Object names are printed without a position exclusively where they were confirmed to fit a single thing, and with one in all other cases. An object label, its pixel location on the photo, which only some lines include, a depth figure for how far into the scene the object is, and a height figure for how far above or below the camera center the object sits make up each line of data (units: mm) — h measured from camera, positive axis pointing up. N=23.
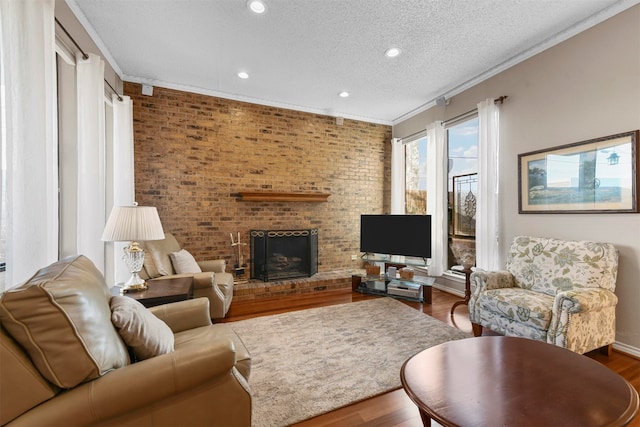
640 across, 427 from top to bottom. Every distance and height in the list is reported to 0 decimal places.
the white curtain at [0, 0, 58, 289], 1455 +437
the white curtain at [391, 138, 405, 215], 5195 +633
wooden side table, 2096 -607
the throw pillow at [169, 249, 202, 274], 3205 -554
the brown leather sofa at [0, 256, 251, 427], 897 -571
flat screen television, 3979 -319
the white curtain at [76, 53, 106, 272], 2355 +522
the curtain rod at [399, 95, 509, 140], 3416 +1373
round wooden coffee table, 1053 -762
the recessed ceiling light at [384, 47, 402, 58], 3076 +1792
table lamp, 2162 -117
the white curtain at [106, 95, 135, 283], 3148 +624
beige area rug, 1806 -1185
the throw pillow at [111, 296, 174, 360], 1218 -517
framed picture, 2408 +335
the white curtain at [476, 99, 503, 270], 3461 +303
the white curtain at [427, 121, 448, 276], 4336 +200
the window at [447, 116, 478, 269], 4066 +457
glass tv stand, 3791 -1063
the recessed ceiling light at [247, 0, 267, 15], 2369 +1785
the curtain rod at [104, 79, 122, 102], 3124 +1473
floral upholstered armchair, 2121 -718
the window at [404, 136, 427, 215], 4957 +670
